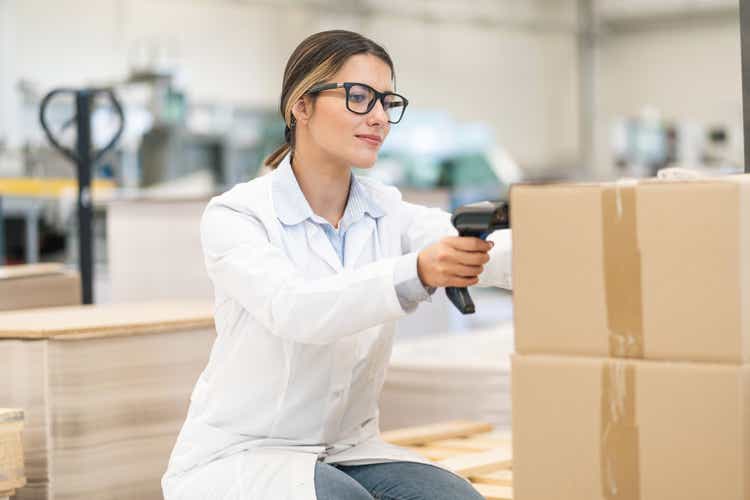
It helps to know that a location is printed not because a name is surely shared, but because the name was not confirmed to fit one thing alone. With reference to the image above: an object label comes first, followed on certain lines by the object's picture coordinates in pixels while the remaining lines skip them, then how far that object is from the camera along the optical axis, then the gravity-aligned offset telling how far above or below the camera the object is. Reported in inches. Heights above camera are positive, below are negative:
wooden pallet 89.3 -19.7
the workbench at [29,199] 315.3 +15.5
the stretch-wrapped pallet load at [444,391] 122.4 -17.3
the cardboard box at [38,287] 124.0 -4.3
